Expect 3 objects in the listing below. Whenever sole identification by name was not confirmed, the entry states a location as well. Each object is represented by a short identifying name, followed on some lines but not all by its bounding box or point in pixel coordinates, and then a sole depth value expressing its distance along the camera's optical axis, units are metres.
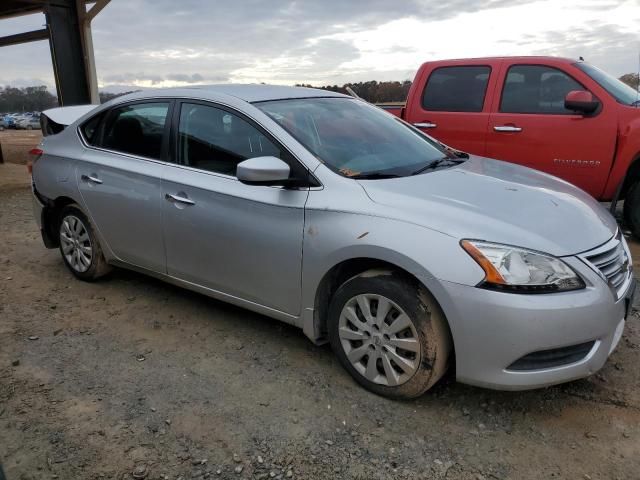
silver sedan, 2.47
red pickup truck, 5.29
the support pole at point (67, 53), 9.57
